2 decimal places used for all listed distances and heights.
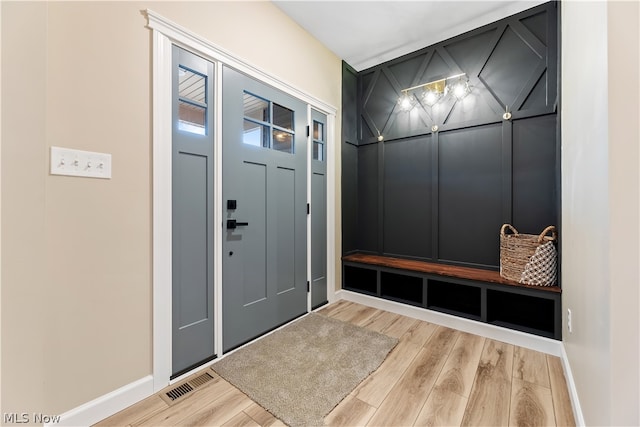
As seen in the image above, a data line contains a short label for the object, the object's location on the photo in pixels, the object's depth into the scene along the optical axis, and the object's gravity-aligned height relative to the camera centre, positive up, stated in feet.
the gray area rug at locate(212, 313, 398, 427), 4.74 -3.45
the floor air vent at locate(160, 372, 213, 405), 4.92 -3.51
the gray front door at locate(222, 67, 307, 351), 6.44 +0.14
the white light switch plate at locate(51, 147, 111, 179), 4.04 +0.82
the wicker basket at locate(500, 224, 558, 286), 6.53 -1.17
